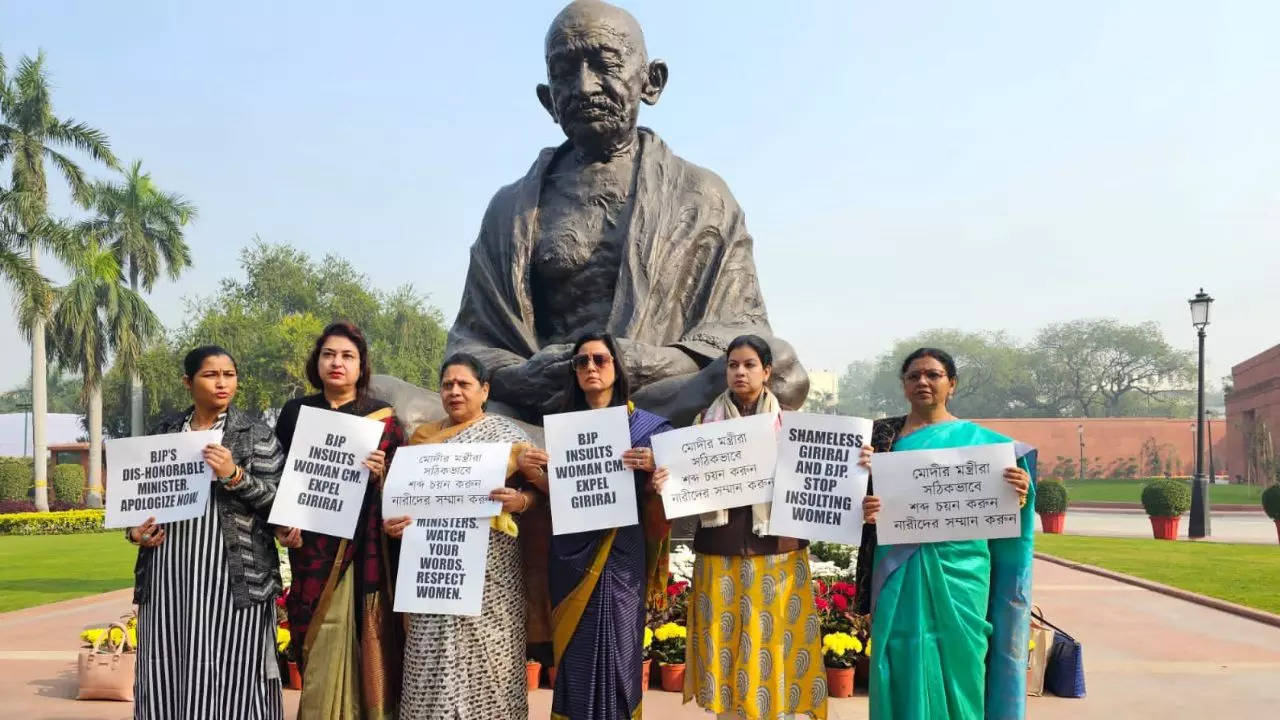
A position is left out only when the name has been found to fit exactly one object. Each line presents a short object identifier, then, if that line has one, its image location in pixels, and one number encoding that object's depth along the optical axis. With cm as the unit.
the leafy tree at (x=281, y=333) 3216
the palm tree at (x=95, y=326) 2491
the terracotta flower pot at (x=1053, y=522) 1775
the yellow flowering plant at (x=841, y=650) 496
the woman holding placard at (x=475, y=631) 323
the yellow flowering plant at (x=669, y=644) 510
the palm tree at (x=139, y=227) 3081
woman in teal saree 324
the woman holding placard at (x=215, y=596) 327
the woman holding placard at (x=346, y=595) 329
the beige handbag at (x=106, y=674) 513
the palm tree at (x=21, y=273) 1888
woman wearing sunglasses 328
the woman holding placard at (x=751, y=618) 334
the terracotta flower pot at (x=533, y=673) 504
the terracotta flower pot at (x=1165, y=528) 1622
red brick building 3353
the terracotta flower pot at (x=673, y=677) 505
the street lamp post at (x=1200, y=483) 1593
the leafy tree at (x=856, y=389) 11756
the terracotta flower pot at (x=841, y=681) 499
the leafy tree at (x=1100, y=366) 6469
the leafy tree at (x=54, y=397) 7131
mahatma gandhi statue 561
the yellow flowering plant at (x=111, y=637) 523
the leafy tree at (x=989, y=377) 6831
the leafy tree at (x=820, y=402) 11131
